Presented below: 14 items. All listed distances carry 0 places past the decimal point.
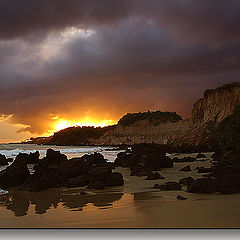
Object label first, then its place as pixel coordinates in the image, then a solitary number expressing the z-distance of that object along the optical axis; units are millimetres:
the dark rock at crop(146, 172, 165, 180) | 10734
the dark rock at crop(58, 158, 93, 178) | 11108
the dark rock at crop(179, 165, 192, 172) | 13270
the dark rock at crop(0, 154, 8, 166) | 20294
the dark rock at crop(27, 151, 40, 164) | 18203
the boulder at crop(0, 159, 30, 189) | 10508
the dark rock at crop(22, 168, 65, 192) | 9308
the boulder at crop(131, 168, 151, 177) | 12141
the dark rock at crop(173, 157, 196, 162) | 18653
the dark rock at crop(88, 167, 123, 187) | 9461
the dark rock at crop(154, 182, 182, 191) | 8062
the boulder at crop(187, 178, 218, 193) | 7258
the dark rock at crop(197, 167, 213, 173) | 12281
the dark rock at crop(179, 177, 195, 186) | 8878
